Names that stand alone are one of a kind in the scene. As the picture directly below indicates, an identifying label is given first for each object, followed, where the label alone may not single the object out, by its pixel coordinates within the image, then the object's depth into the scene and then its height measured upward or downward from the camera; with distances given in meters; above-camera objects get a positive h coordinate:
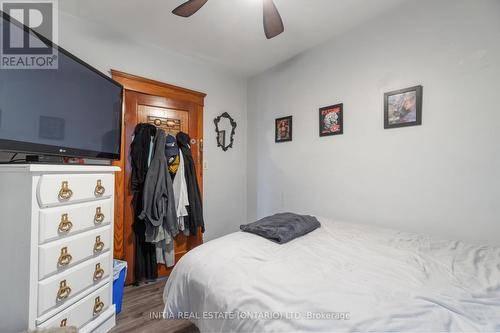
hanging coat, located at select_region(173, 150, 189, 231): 2.20 -0.27
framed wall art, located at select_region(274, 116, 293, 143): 2.52 +0.46
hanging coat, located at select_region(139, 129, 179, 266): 1.98 -0.32
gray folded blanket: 1.38 -0.40
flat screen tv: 1.01 +0.32
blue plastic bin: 1.60 -0.85
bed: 0.67 -0.45
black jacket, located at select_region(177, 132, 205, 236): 2.30 -0.24
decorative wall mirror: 2.78 +0.50
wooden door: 2.02 +0.44
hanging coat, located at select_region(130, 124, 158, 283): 2.03 -0.24
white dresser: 1.00 -0.39
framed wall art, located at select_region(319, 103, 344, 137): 2.06 +0.47
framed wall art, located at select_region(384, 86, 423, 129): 1.62 +0.47
